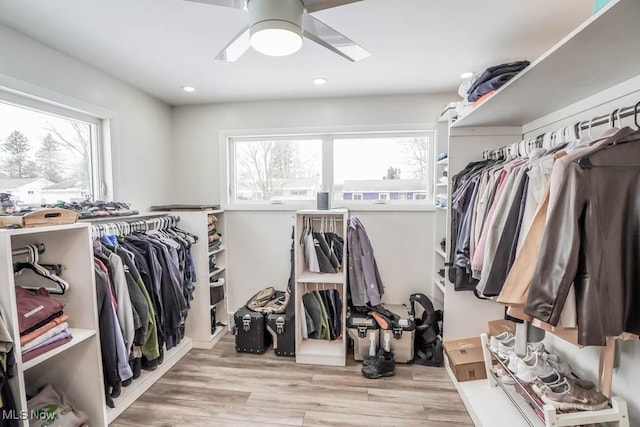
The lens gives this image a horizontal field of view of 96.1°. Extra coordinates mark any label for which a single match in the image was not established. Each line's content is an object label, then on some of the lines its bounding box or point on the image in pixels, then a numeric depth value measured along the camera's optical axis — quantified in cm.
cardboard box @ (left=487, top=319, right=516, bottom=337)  204
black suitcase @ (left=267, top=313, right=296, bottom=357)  253
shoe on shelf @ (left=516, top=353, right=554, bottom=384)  150
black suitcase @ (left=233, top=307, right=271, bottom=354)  257
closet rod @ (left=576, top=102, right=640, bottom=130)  107
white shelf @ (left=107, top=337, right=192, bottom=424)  187
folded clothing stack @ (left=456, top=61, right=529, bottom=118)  153
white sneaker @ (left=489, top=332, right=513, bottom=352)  179
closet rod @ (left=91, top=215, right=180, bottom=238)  194
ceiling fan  104
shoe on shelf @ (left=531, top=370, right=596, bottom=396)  137
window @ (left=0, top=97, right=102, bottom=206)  178
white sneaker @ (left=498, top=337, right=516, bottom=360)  170
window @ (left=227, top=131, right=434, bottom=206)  288
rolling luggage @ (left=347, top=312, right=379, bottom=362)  242
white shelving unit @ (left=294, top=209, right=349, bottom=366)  240
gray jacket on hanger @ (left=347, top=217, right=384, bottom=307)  248
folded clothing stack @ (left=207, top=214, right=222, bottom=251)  276
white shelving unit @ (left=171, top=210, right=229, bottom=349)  263
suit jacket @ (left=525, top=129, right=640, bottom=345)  92
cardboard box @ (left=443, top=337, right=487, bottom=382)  203
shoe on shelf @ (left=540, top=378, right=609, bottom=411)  125
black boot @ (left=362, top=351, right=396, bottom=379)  222
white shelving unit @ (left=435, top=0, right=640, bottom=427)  98
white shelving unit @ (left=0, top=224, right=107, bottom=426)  152
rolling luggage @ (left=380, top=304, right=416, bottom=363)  239
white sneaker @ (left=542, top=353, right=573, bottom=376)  152
